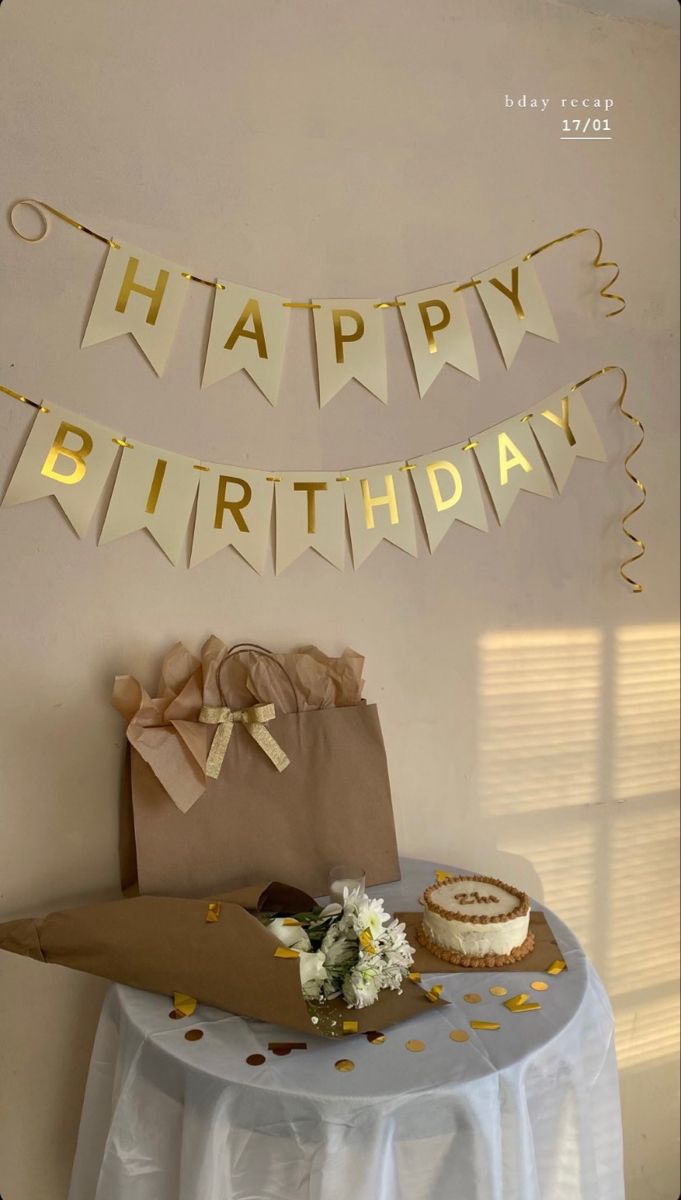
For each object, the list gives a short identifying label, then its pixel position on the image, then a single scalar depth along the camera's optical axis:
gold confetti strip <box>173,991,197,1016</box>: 1.19
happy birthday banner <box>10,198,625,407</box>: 1.47
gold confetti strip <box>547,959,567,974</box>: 1.27
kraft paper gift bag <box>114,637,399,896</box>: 1.41
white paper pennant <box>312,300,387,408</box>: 1.61
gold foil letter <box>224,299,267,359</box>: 1.55
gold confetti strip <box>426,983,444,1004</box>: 1.19
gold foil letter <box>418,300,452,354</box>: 1.68
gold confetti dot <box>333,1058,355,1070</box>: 1.07
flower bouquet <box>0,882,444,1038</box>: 1.15
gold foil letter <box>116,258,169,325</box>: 1.47
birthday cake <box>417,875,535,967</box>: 1.29
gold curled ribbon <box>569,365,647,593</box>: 1.88
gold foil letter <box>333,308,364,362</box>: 1.62
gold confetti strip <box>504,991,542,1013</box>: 1.18
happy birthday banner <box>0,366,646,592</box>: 1.46
